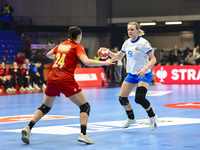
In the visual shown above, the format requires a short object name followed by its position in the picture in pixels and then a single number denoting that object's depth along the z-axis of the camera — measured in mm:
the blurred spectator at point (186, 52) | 26731
